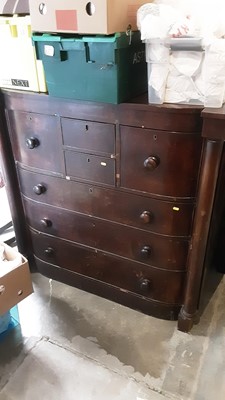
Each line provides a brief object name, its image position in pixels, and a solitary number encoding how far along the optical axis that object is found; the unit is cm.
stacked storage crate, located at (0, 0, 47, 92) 136
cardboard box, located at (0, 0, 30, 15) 135
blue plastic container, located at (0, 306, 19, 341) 160
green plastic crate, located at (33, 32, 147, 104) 118
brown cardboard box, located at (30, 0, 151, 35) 112
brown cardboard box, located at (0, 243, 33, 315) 146
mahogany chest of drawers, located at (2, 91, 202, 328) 127
